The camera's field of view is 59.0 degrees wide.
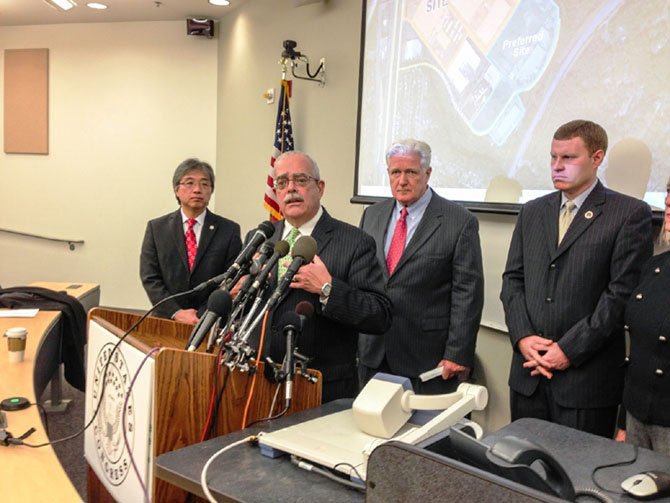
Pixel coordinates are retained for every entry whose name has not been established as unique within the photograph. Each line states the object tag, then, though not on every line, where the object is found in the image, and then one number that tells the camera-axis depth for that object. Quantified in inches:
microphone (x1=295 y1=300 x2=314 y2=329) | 56.0
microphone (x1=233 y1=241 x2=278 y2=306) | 54.4
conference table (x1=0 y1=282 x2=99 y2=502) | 51.5
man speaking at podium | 67.4
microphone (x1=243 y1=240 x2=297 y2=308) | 53.4
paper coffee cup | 91.0
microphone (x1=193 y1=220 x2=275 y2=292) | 54.2
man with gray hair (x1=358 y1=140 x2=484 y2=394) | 96.7
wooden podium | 51.9
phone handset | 33.1
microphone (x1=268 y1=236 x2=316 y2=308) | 51.4
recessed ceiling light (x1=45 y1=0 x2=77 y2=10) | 202.5
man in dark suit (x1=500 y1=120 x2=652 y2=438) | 77.5
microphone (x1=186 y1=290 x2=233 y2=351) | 51.6
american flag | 186.4
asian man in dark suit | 108.6
